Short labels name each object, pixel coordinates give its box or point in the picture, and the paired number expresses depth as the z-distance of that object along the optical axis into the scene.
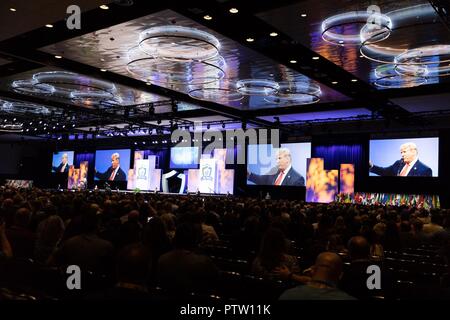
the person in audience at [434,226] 9.15
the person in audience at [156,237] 4.43
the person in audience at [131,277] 2.57
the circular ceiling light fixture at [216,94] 15.61
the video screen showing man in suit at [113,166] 33.00
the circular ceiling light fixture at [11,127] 26.69
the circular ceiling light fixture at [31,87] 16.11
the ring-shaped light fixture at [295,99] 16.56
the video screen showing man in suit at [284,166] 24.56
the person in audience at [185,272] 3.43
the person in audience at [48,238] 5.38
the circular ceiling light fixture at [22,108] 20.69
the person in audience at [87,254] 4.09
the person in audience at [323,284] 2.62
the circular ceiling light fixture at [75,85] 15.03
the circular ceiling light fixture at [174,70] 12.18
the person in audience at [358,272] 3.79
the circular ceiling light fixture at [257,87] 14.80
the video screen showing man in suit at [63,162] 36.00
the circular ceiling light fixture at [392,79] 12.59
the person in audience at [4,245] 4.43
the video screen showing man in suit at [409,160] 20.14
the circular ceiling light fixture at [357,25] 8.77
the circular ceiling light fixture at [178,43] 10.16
